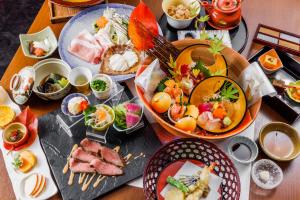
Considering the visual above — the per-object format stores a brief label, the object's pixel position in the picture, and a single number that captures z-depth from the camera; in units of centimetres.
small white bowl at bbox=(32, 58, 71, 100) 154
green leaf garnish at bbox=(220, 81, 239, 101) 132
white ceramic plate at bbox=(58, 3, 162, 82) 158
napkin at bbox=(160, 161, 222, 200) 124
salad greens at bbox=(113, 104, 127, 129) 139
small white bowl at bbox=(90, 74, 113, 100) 147
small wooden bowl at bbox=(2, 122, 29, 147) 137
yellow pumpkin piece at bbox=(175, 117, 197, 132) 128
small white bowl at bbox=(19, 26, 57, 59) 159
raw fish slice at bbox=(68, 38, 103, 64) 158
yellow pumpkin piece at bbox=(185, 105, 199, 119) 130
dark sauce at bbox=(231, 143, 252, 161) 134
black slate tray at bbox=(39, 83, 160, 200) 129
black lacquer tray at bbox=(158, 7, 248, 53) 160
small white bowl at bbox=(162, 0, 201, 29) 160
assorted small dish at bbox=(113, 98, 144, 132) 137
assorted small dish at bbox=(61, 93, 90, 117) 142
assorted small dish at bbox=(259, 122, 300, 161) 133
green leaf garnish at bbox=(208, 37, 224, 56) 137
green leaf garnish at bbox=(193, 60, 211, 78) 142
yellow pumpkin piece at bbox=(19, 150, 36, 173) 133
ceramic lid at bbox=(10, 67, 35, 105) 146
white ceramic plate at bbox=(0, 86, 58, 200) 128
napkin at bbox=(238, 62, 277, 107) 128
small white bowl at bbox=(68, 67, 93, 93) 150
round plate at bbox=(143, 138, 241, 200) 120
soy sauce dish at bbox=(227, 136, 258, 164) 133
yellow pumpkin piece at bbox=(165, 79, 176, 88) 139
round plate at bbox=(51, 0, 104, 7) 166
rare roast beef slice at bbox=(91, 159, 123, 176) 131
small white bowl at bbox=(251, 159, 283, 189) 127
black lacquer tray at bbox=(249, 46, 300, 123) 138
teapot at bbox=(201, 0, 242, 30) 156
